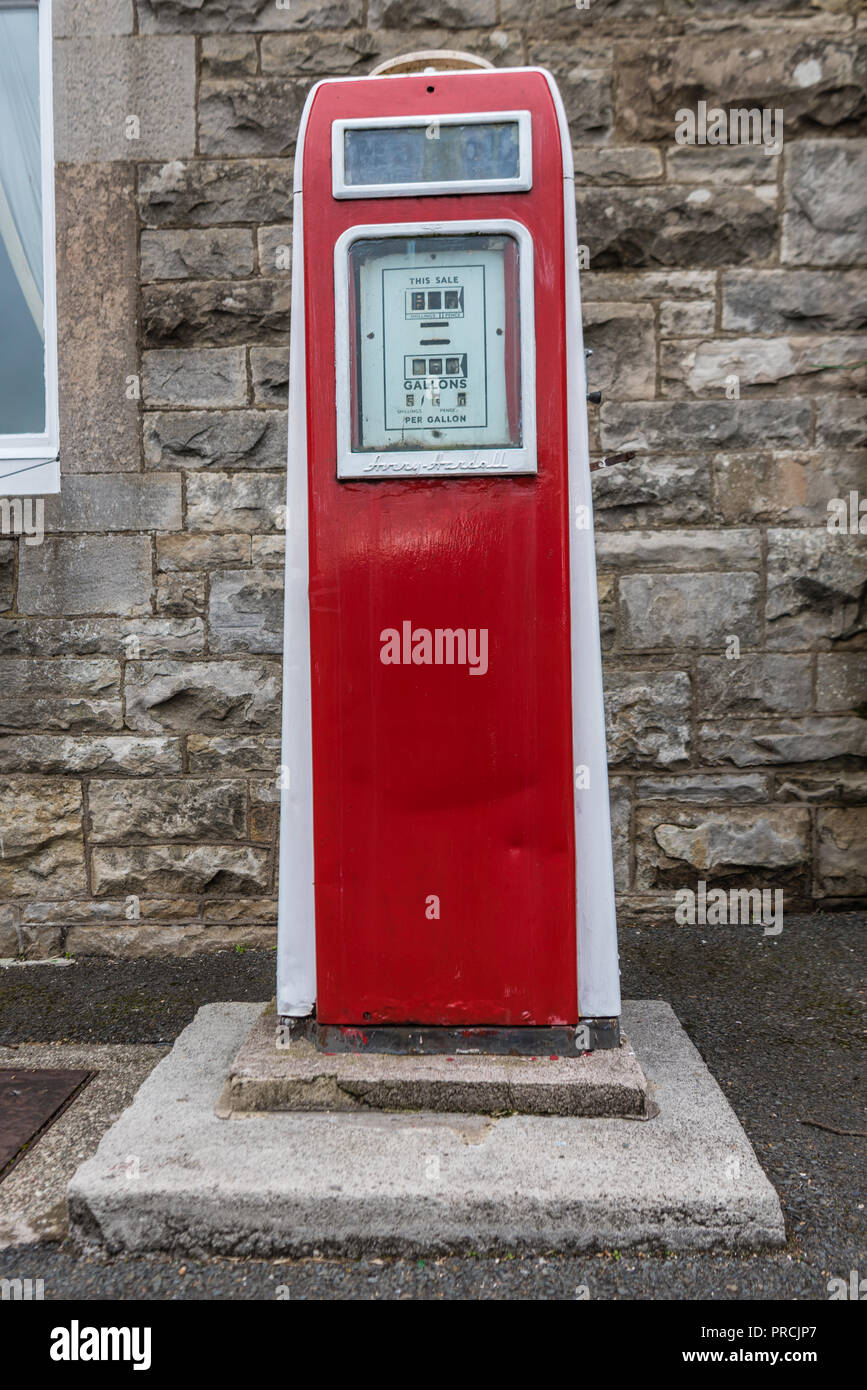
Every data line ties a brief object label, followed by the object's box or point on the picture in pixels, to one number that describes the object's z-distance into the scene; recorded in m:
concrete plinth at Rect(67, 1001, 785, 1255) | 2.00
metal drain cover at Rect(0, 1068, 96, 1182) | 2.46
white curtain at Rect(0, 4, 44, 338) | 4.01
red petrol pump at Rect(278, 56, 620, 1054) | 2.28
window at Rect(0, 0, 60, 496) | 3.96
